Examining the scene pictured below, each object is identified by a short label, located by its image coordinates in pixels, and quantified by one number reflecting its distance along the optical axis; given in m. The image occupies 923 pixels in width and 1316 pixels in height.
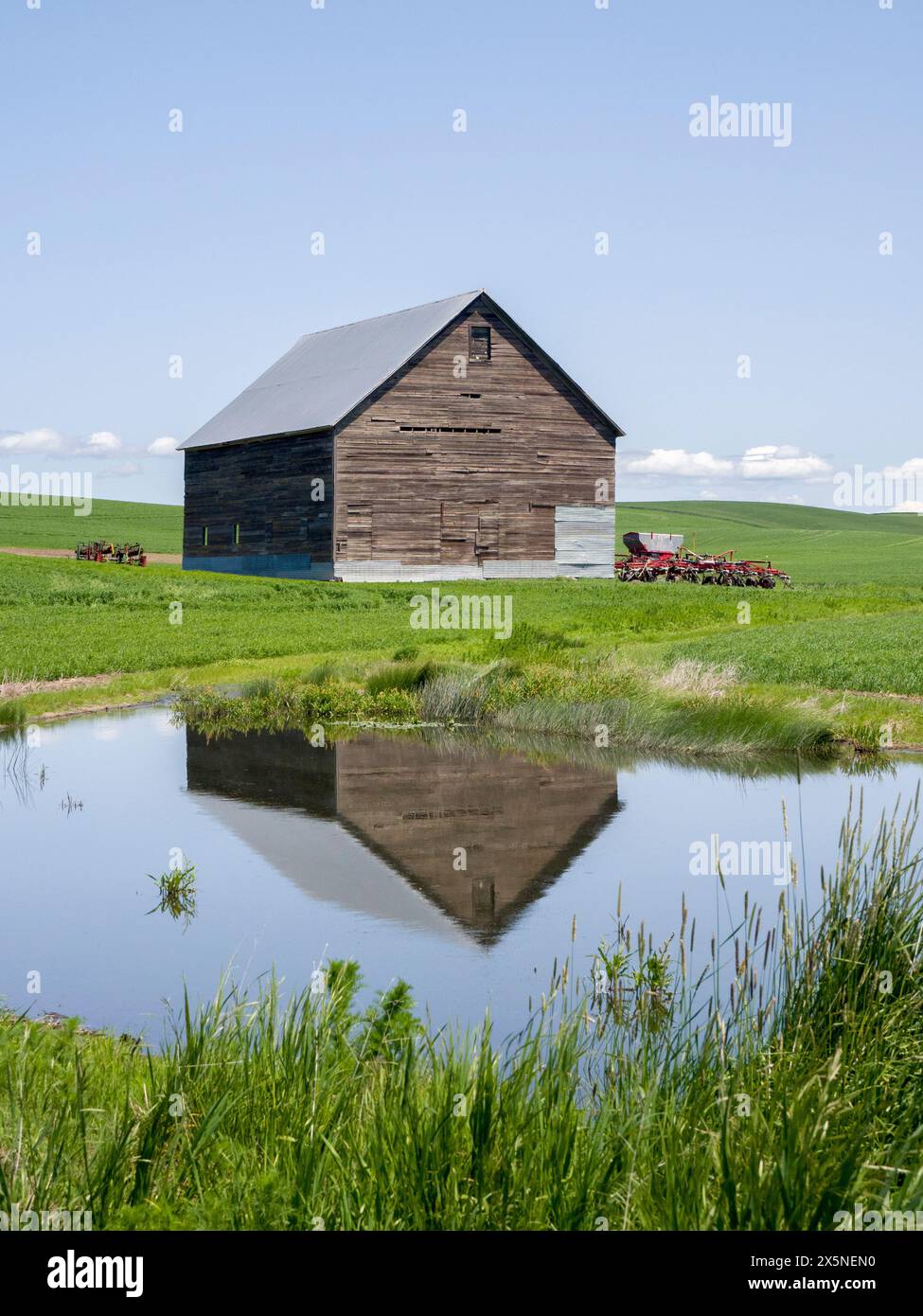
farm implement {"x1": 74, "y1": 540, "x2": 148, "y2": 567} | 59.44
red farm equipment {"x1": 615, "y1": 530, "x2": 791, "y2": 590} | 55.97
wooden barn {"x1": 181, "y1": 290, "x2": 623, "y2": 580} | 47.31
